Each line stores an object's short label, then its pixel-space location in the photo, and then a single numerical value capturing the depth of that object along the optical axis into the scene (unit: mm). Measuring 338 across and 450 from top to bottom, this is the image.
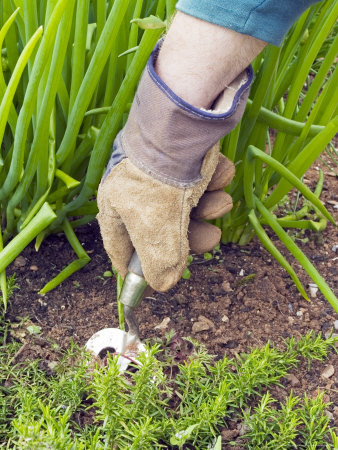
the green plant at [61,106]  1179
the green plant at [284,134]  1343
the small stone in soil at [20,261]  1576
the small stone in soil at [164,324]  1472
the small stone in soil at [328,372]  1408
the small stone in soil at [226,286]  1605
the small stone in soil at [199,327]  1470
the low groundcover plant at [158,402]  1029
